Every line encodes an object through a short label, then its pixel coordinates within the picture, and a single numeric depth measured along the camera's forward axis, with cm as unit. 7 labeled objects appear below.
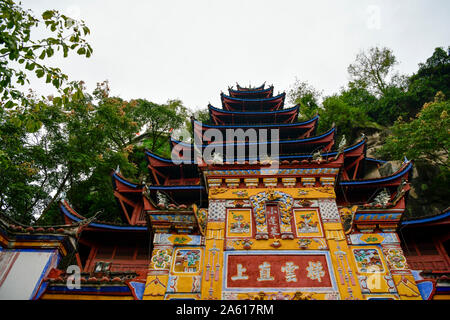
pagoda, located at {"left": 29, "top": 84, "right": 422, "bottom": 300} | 844
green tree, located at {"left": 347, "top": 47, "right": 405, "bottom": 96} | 3553
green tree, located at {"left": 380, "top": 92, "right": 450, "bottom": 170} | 1923
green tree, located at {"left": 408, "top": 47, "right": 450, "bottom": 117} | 3006
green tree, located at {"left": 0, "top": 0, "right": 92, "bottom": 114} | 577
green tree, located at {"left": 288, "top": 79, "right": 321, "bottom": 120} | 3156
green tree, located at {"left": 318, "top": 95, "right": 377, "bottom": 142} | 2875
